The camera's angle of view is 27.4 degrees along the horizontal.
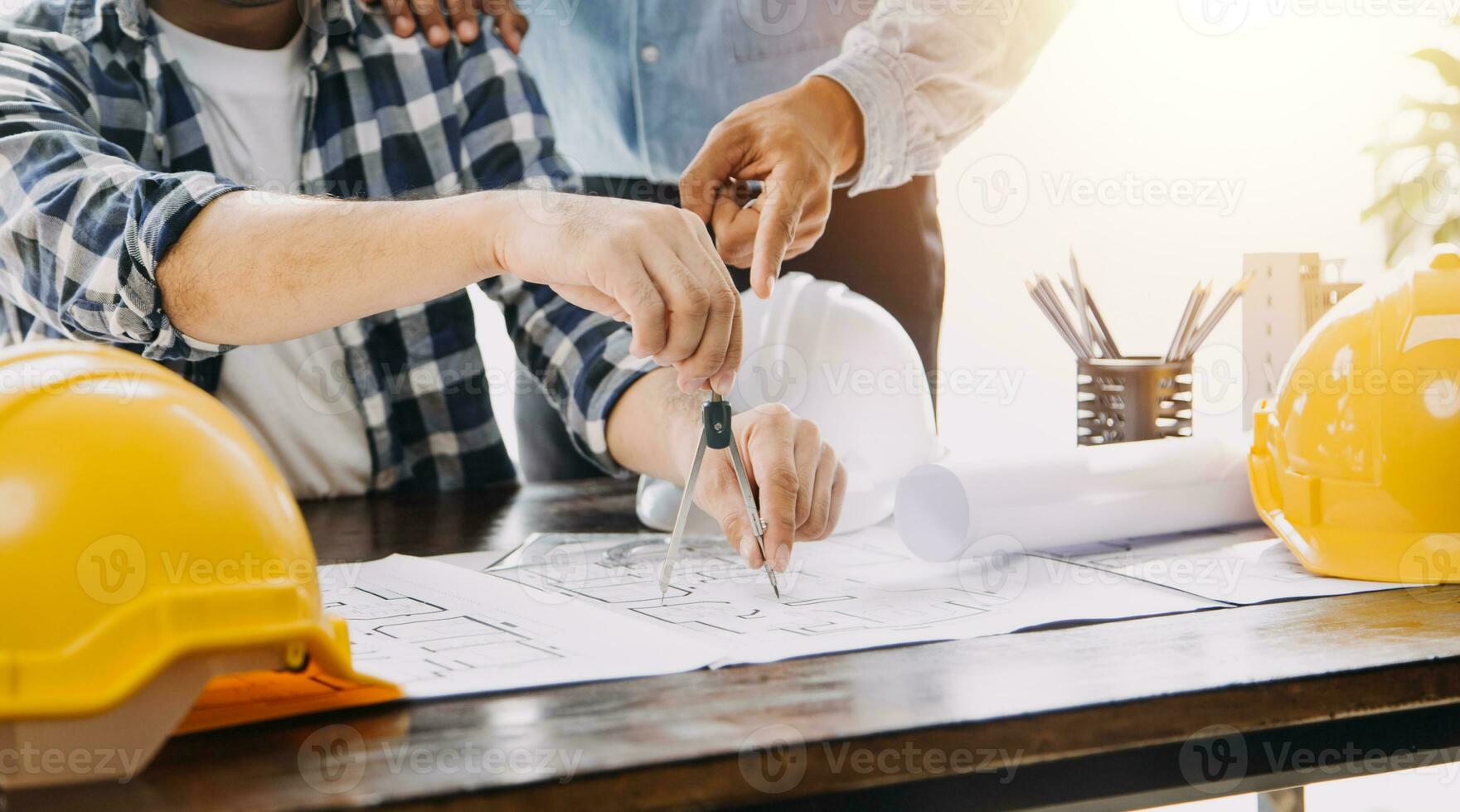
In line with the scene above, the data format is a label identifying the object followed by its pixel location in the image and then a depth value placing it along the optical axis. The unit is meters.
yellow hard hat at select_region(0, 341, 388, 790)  1.48
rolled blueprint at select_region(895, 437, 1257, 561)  1.80
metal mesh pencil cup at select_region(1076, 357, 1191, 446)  2.03
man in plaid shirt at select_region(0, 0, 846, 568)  1.79
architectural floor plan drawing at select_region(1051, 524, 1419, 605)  1.71
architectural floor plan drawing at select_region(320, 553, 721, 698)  1.58
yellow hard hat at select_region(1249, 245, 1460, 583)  1.72
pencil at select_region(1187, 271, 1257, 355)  2.08
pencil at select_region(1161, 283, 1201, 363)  2.08
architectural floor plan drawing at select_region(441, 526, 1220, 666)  1.65
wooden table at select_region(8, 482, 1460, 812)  1.47
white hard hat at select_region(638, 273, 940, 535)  1.96
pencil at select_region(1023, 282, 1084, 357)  2.19
